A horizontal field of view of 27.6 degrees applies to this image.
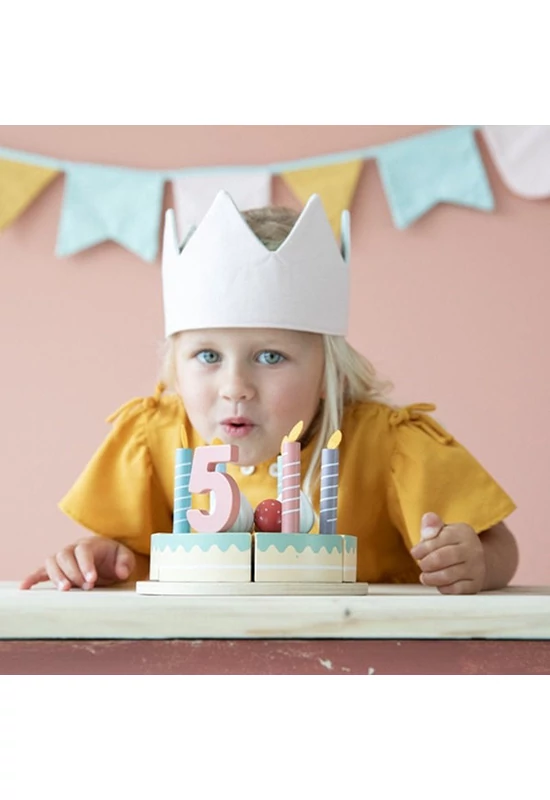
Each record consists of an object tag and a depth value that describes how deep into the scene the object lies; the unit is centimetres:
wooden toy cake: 88
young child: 121
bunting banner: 222
